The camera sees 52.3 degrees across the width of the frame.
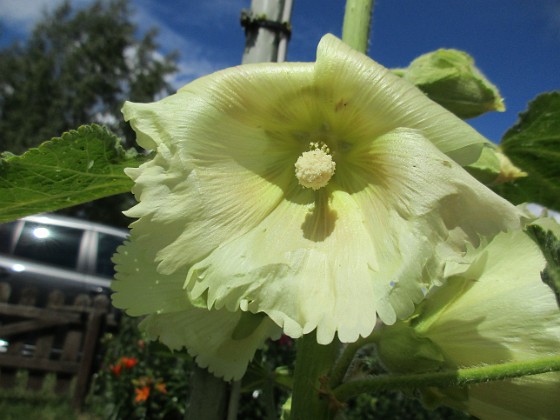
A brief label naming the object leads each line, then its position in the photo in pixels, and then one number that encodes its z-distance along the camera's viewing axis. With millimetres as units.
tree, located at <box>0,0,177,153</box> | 12756
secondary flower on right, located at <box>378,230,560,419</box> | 148
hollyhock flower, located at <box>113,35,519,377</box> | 127
